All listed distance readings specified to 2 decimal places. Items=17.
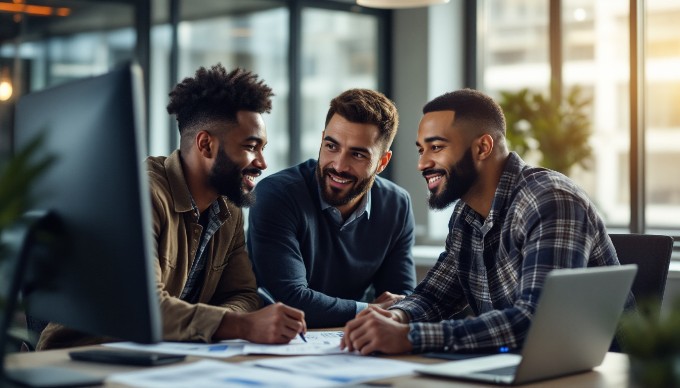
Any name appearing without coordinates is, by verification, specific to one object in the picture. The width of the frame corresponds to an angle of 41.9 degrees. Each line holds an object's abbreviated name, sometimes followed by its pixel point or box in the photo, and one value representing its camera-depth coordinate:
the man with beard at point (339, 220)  2.80
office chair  2.26
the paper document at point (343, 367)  1.59
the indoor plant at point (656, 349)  0.90
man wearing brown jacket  2.34
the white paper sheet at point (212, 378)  1.49
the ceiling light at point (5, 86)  4.37
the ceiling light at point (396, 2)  2.98
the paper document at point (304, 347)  1.87
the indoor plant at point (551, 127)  4.99
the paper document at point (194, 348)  1.85
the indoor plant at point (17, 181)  1.22
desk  1.56
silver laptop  1.50
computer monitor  1.35
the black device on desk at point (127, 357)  1.68
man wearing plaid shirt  1.87
